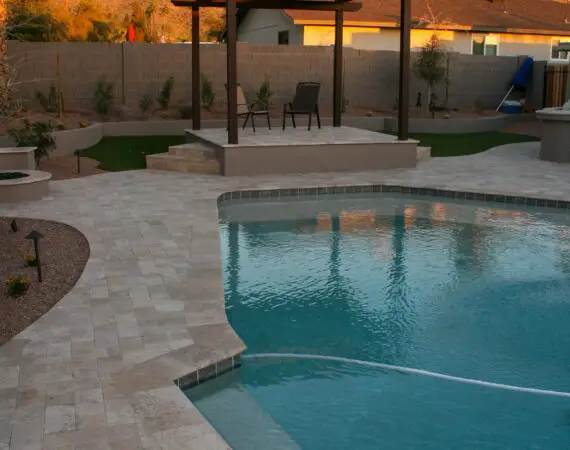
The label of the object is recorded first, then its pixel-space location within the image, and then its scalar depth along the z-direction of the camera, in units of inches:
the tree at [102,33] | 902.4
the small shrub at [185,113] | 657.6
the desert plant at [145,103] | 650.6
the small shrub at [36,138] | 425.1
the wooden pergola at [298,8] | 429.1
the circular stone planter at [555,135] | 500.0
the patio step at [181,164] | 445.7
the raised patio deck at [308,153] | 435.8
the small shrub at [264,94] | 667.1
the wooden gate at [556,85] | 749.3
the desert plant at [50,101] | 602.9
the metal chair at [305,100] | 492.1
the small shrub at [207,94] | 668.1
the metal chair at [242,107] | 491.4
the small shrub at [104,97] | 628.7
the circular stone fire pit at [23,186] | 344.2
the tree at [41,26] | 685.9
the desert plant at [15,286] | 204.1
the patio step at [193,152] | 460.1
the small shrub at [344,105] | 722.8
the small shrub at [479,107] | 774.5
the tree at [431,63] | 725.3
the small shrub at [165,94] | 655.3
